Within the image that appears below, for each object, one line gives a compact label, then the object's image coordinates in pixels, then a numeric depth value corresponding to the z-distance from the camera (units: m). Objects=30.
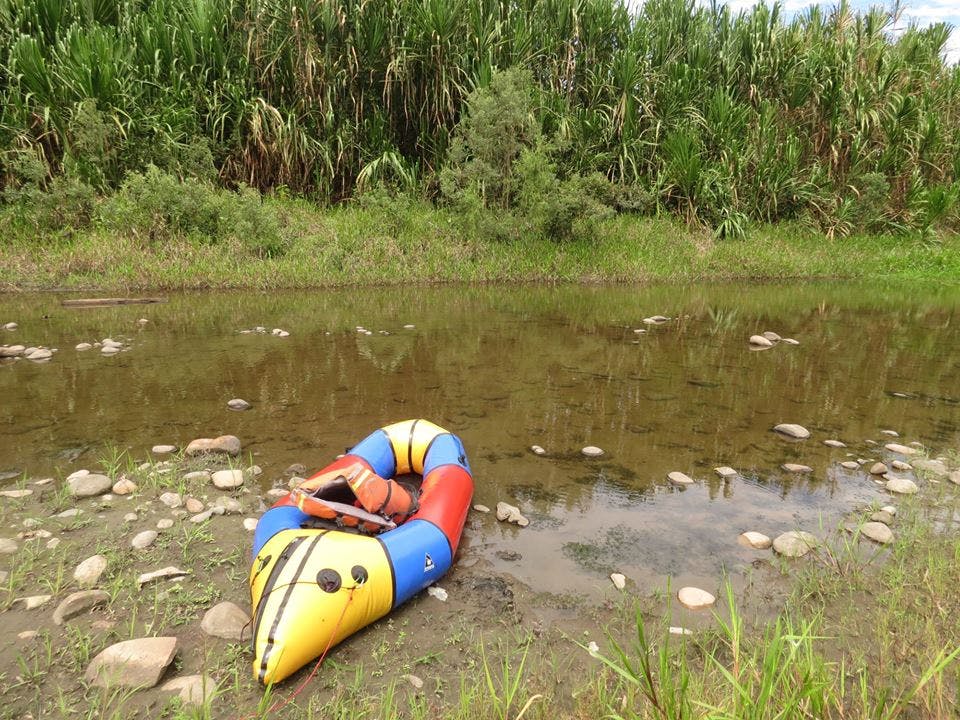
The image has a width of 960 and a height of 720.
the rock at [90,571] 2.43
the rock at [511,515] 3.08
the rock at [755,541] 2.85
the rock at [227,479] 3.27
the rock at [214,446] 3.68
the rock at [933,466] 3.54
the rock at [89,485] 3.10
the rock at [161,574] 2.45
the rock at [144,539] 2.68
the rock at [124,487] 3.14
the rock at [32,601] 2.29
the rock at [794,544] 2.74
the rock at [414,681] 2.02
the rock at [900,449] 3.86
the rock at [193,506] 3.02
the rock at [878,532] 2.82
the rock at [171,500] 3.05
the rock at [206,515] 2.94
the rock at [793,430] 4.16
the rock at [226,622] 2.20
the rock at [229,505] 3.05
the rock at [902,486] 3.32
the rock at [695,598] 2.43
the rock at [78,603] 2.23
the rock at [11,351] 5.70
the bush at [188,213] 9.59
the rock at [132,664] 1.95
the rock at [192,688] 1.90
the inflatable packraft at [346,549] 2.08
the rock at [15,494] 3.09
